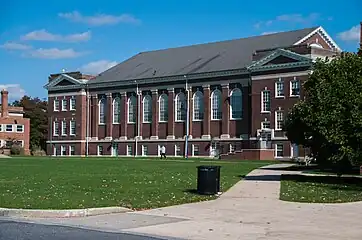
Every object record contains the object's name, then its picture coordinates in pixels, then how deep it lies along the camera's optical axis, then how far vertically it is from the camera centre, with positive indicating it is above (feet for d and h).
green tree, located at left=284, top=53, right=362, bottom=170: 82.33 +2.94
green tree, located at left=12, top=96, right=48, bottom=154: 413.18 +5.84
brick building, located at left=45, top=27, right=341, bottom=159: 253.85 +15.58
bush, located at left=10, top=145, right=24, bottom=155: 315.99 -9.49
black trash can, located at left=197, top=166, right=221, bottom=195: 67.72 -5.15
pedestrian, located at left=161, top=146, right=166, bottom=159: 266.69 -8.33
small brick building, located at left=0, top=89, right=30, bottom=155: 365.20 +2.12
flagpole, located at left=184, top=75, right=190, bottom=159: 288.71 +7.53
